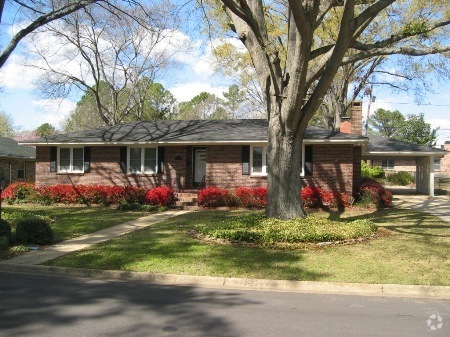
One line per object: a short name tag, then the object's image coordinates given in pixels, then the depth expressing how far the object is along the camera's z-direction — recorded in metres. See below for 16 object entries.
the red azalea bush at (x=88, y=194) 19.52
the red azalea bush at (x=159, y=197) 18.91
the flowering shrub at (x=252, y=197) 18.50
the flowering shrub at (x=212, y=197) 18.62
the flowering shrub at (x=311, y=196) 18.31
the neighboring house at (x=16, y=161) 31.53
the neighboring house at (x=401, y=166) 49.97
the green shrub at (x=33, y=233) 10.63
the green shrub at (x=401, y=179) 39.94
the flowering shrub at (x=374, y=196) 18.44
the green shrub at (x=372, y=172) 34.87
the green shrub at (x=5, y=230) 10.50
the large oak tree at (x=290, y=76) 11.38
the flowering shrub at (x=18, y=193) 21.36
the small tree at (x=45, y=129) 77.69
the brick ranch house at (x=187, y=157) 19.16
